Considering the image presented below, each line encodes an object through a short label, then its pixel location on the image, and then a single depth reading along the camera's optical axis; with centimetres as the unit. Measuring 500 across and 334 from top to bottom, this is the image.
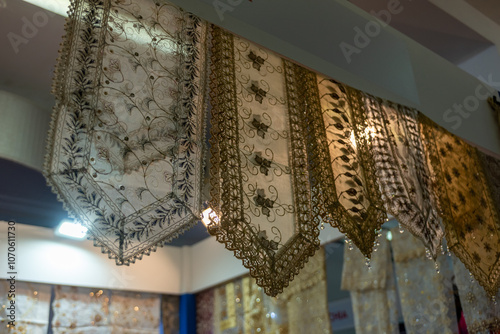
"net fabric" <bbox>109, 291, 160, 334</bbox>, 474
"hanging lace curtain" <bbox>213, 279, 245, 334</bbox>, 470
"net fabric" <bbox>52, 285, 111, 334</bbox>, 443
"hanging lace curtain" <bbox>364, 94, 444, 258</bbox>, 210
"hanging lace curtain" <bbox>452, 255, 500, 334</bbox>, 288
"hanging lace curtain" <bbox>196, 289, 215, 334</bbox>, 503
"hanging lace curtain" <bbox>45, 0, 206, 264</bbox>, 141
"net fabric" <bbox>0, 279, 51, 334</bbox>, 416
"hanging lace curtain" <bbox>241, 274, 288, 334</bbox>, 425
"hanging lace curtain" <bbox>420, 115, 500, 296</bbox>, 239
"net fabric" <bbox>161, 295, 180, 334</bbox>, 510
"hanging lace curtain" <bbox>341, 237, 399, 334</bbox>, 366
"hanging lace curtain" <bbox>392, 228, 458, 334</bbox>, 338
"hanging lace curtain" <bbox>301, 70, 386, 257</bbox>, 186
